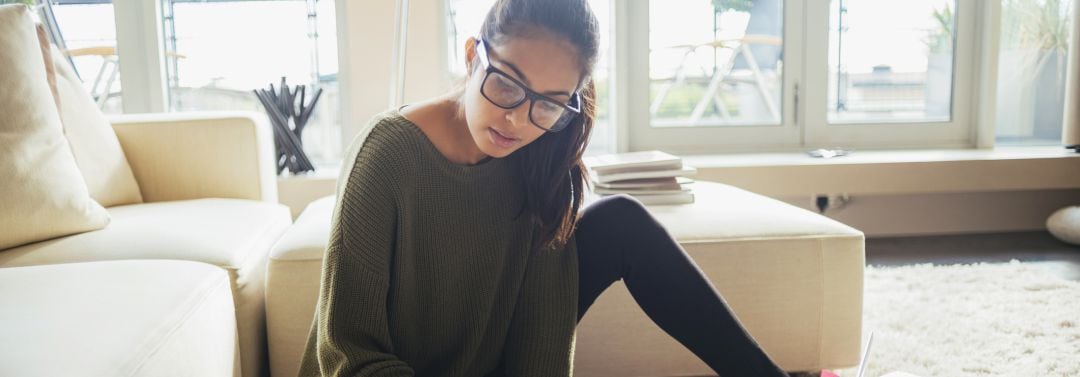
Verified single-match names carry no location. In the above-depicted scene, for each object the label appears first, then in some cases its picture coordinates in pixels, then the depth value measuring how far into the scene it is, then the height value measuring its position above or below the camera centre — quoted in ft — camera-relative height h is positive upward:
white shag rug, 5.80 -2.12
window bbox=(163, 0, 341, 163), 11.00 +0.24
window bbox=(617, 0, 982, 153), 11.46 -0.17
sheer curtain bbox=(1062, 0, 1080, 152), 10.49 -0.55
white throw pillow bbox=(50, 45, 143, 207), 6.17 -0.52
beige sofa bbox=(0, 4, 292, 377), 3.28 -0.95
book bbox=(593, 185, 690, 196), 6.48 -0.97
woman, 3.43 -0.81
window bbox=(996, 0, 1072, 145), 11.51 -0.16
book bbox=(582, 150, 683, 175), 6.54 -0.77
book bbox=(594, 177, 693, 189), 6.54 -0.93
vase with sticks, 9.69 -0.60
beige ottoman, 5.33 -1.53
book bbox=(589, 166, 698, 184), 6.56 -0.86
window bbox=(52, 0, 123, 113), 10.69 +0.43
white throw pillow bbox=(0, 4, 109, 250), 4.98 -0.51
